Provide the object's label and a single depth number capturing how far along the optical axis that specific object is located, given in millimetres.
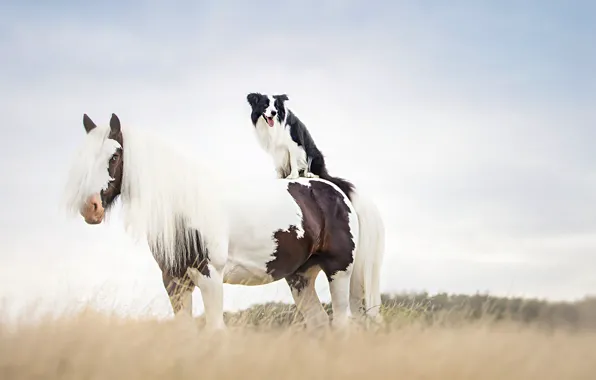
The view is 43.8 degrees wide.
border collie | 8547
